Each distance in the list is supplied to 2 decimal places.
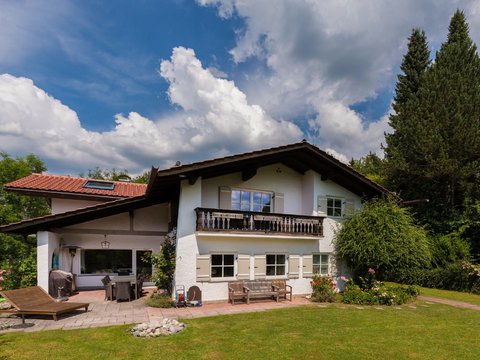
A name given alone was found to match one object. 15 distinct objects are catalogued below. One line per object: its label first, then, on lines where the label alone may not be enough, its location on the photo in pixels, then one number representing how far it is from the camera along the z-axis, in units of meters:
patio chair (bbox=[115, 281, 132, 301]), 11.37
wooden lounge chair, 8.55
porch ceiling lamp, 14.94
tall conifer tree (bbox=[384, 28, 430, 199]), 21.64
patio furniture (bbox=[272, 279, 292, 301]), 12.22
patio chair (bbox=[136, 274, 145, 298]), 12.37
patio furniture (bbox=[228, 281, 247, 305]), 11.55
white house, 11.52
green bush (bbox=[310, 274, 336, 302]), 12.27
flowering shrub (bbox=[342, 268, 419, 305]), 11.83
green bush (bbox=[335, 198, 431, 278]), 12.52
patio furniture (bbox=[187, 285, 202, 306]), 11.01
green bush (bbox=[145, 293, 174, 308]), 10.62
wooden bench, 11.81
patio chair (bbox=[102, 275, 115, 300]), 11.66
